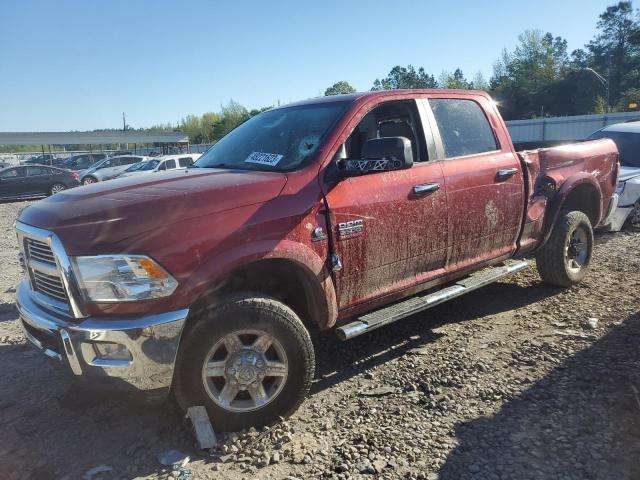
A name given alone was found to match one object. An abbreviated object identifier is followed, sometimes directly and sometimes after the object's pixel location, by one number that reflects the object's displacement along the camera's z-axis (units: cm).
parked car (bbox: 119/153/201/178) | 1900
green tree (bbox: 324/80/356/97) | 6994
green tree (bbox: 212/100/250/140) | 7519
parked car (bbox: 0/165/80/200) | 1942
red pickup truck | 263
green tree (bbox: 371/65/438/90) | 8019
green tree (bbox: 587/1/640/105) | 6456
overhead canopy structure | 4100
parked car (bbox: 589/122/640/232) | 771
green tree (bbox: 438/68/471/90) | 7212
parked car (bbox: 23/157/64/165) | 4122
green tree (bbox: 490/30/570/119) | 6225
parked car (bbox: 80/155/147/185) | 2381
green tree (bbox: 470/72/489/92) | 7618
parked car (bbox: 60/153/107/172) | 3497
